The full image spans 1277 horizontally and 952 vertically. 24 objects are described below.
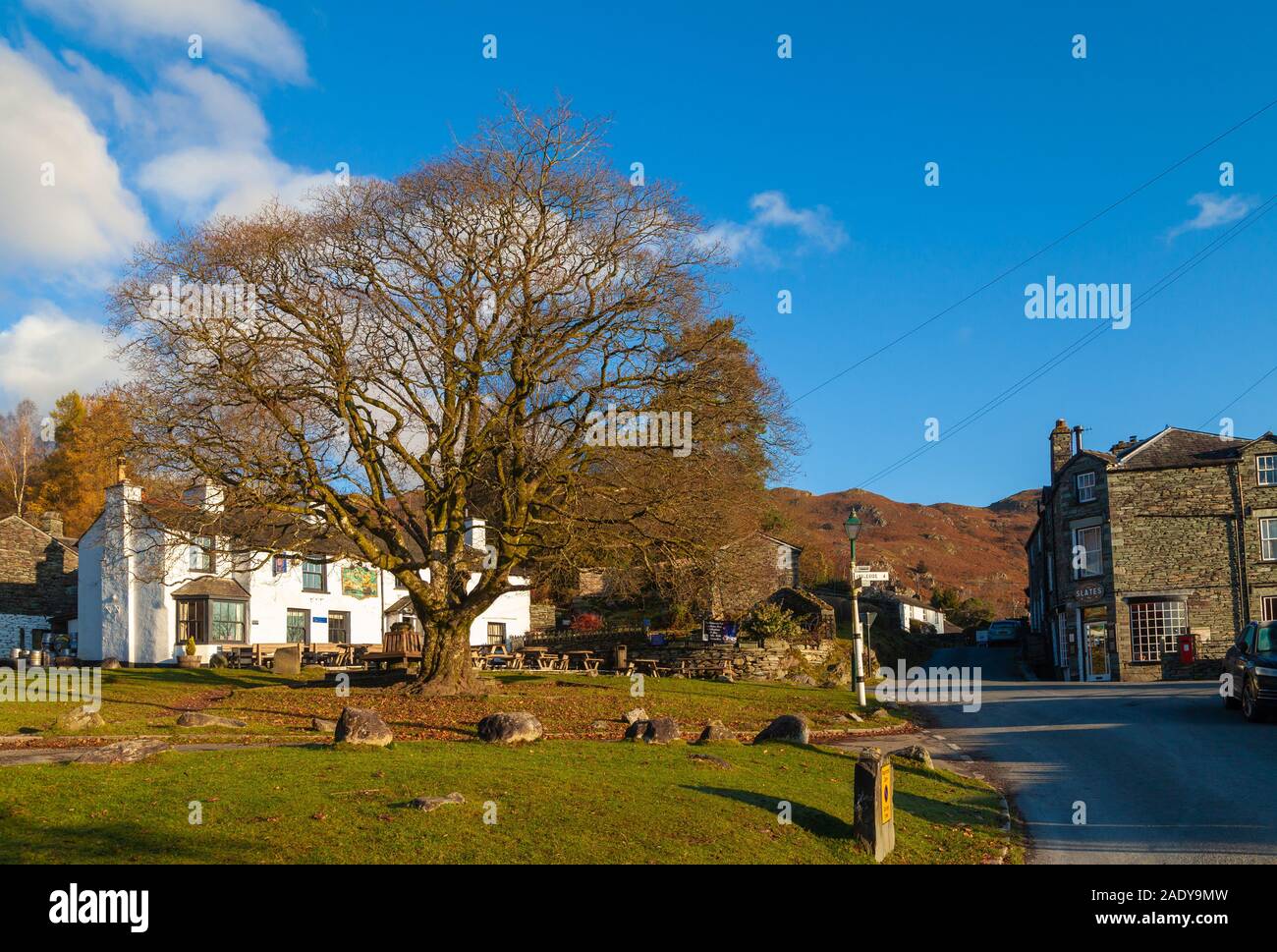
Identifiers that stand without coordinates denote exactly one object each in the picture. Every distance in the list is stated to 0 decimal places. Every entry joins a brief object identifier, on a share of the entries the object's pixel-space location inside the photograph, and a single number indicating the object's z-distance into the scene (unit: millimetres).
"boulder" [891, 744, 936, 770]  17828
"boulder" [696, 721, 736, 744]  17984
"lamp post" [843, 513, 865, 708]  29375
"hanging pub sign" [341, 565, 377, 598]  50125
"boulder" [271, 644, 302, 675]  33281
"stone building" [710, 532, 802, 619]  27953
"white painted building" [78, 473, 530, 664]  43000
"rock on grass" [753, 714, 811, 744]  19156
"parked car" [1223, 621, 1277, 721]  22312
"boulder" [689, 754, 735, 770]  15141
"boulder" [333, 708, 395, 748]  14828
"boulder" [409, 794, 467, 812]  10461
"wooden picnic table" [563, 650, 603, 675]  38688
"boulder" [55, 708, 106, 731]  18141
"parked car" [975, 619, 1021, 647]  77250
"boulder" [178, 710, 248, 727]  19047
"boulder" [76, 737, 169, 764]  12859
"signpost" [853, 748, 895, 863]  11203
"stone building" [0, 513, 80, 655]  51656
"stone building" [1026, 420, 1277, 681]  44000
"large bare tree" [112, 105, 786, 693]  22781
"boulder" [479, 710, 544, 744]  16500
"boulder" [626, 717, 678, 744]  17641
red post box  43438
